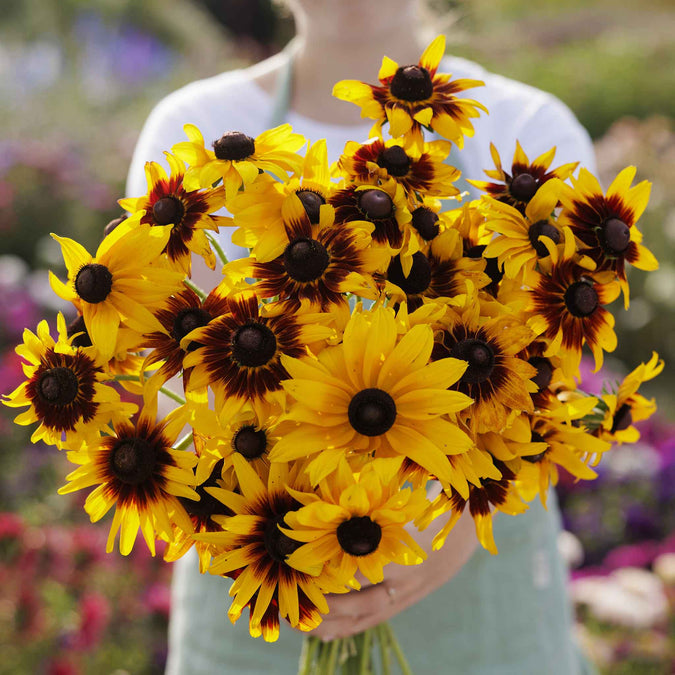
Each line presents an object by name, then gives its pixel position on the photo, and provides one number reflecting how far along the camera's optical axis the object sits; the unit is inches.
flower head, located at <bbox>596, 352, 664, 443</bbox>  24.5
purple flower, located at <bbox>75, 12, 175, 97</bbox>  234.2
